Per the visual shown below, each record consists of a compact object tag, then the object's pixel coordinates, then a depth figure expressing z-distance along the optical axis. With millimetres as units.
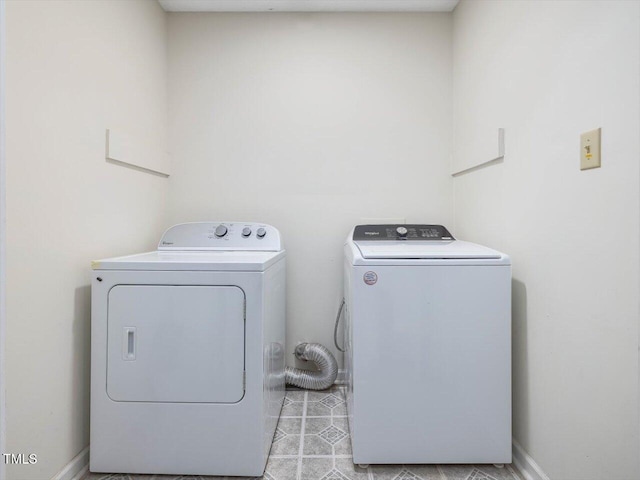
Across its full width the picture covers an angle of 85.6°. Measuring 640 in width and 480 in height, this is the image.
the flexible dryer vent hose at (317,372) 1980
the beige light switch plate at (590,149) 980
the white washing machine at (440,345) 1296
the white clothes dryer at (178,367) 1265
